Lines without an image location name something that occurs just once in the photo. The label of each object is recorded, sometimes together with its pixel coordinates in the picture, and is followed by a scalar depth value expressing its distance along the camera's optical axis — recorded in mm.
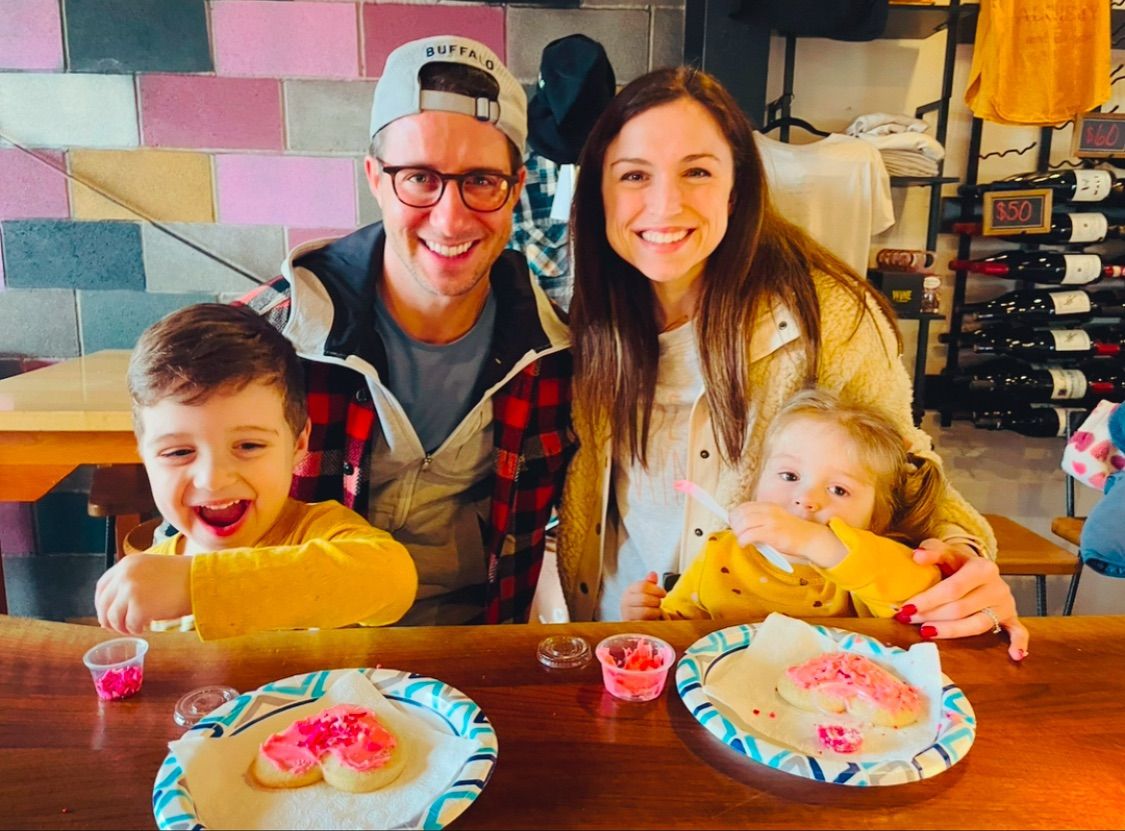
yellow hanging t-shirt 2951
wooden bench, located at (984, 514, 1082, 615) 2912
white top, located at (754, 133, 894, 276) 2828
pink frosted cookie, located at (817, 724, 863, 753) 907
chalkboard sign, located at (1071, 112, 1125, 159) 3295
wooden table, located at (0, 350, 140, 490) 2355
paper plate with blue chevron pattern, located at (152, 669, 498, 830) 770
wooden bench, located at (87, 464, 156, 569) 2441
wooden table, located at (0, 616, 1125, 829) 807
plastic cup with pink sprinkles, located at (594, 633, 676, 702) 995
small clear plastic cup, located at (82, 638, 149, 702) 973
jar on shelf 3155
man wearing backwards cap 1570
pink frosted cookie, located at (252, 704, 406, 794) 822
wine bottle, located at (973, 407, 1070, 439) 3287
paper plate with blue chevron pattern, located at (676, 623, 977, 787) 844
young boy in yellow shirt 1048
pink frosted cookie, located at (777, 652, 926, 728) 957
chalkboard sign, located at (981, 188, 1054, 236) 3176
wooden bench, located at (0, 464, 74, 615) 2447
